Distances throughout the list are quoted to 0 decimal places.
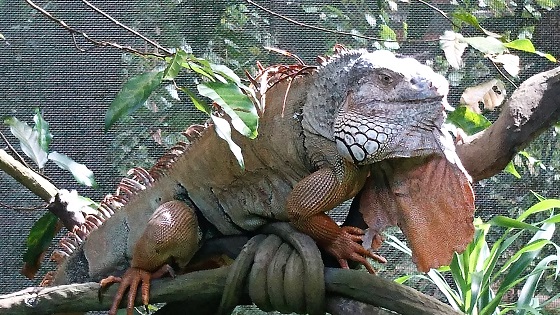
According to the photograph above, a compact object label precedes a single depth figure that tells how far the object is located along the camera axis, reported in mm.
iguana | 1570
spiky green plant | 1982
